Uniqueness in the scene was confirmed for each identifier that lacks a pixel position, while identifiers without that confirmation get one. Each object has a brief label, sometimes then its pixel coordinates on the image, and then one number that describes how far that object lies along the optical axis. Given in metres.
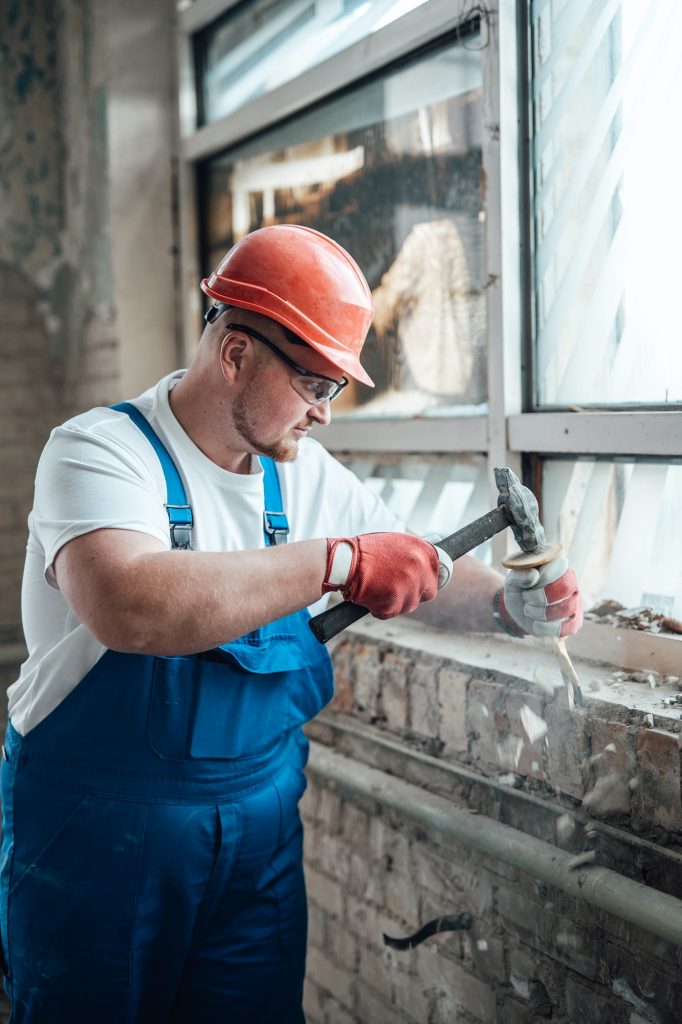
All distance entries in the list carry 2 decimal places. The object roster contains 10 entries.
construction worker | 1.76
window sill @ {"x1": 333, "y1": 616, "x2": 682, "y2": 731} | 1.84
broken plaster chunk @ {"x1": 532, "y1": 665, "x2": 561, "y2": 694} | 1.93
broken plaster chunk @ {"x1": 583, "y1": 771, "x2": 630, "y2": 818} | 1.75
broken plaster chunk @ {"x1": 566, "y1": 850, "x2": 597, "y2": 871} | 1.80
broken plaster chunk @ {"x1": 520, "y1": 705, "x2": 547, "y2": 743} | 1.92
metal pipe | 1.63
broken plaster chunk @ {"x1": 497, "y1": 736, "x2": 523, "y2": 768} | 1.98
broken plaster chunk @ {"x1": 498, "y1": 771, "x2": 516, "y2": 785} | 2.01
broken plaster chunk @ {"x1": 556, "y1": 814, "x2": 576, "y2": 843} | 1.87
